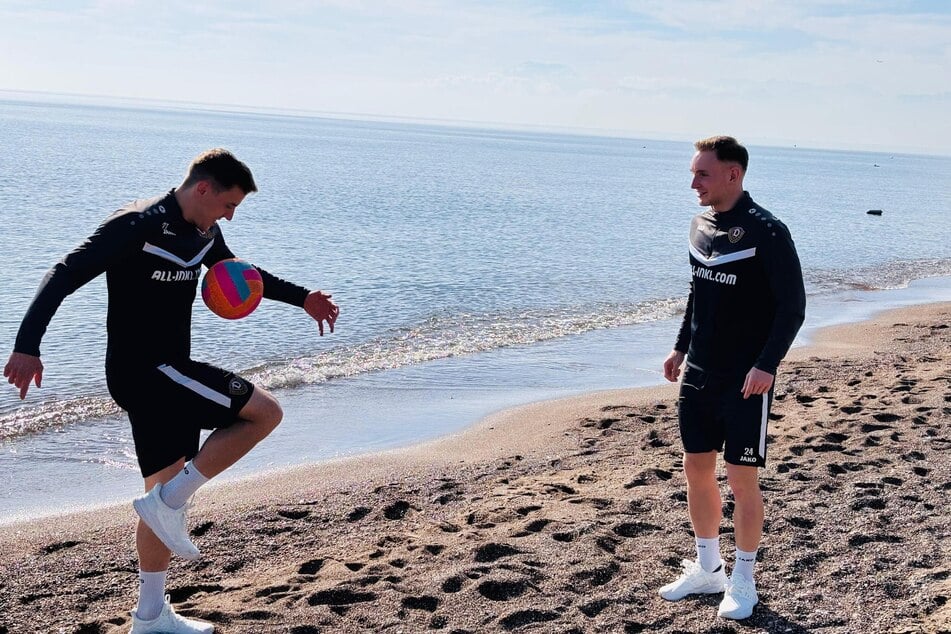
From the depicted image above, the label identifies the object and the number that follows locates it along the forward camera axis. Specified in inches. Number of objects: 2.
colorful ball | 201.9
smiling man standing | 183.9
